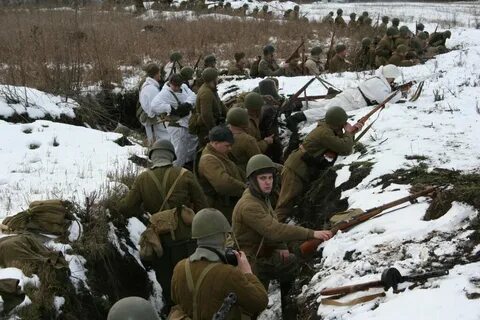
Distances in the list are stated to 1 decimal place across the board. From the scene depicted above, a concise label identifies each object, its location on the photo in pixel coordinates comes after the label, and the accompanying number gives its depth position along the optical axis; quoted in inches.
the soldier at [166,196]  210.1
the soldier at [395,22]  648.2
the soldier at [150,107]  382.3
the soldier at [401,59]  526.6
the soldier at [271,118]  329.1
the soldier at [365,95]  369.7
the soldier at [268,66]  530.3
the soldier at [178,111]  363.9
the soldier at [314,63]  548.1
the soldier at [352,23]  817.5
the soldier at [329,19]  914.1
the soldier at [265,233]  183.3
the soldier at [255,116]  304.2
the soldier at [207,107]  341.1
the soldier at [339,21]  860.9
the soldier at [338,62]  532.4
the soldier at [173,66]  463.5
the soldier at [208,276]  138.6
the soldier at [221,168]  236.4
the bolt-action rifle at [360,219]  196.2
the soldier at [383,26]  761.4
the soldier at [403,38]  569.6
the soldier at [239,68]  555.5
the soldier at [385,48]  555.2
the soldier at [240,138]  267.6
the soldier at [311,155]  258.4
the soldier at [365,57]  571.5
